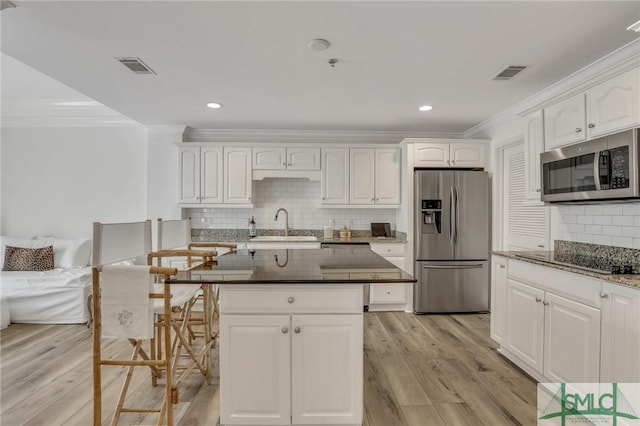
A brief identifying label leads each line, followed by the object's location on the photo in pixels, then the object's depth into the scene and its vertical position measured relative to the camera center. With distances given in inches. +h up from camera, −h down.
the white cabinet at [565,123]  90.2 +26.6
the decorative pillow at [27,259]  159.9 -22.7
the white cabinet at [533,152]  106.4 +20.8
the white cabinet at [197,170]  176.1 +23.0
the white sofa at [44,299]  142.0 -37.5
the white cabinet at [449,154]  166.6 +30.6
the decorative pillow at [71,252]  168.2 -20.7
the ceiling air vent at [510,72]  104.4 +46.7
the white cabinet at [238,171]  176.7 +22.7
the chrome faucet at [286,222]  190.9 -5.0
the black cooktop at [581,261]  77.6 -13.4
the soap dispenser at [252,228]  187.3 -8.4
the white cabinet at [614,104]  74.9 +26.8
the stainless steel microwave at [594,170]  75.6 +11.6
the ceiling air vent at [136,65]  99.9 +46.5
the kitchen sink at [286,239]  170.6 -13.5
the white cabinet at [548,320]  75.2 -28.6
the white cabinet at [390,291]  164.7 -38.8
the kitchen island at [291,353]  69.2 -29.5
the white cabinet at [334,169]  178.4 +24.1
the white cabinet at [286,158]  176.6 +29.6
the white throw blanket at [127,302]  68.1 -18.6
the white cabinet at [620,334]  64.7 -24.7
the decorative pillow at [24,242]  169.8 -15.4
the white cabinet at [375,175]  178.7 +21.0
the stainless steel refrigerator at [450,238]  161.0 -11.8
